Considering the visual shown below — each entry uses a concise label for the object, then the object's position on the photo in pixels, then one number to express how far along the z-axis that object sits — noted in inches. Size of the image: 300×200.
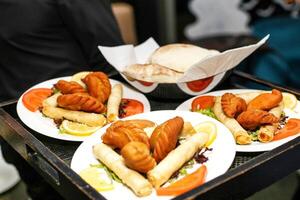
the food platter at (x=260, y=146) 37.0
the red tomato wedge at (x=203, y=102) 45.6
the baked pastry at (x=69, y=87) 45.4
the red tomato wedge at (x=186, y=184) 31.8
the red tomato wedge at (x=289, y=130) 38.4
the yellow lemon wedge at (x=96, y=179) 33.3
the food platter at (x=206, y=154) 33.2
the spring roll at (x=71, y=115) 42.9
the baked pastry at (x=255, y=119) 39.0
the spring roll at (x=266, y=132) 37.9
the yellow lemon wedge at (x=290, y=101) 43.6
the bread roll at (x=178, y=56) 47.9
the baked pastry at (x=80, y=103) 43.2
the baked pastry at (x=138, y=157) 32.5
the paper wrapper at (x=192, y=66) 43.9
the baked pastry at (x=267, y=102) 41.8
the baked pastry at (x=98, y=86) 45.8
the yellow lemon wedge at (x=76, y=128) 41.8
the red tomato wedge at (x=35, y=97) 46.7
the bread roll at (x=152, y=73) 46.4
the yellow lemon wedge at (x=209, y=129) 38.3
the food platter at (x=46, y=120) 41.5
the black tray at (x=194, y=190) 31.0
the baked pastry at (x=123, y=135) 35.4
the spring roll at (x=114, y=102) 43.6
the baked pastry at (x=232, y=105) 40.8
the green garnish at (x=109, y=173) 34.4
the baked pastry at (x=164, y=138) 34.8
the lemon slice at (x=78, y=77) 49.7
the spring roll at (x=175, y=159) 32.7
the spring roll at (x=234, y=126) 37.9
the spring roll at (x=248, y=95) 43.9
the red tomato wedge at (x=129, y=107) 46.0
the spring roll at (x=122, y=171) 31.9
